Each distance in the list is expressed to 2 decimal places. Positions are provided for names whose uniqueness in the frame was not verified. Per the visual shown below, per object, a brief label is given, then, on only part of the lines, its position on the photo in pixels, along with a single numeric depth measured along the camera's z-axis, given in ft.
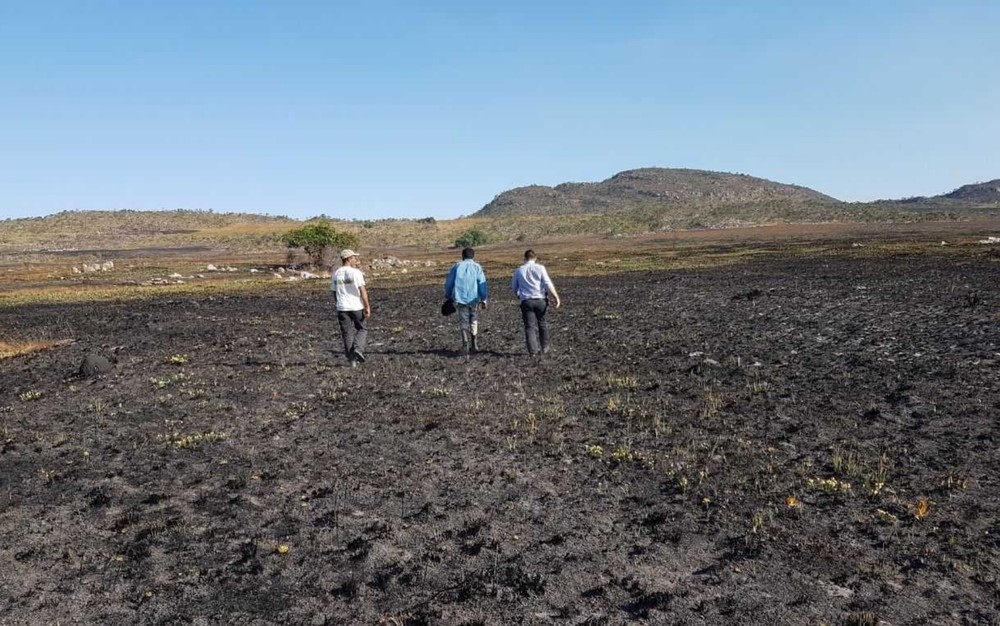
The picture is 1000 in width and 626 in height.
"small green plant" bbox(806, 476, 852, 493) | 24.48
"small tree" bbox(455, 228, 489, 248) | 361.49
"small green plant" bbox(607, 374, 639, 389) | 40.81
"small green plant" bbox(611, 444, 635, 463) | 28.63
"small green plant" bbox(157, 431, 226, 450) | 32.45
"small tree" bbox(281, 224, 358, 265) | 201.67
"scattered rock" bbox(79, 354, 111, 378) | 49.29
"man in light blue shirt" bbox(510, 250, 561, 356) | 49.19
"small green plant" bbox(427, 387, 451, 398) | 40.36
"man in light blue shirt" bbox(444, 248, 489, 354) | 49.67
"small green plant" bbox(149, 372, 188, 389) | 44.98
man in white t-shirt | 47.16
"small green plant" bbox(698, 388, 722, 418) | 34.28
